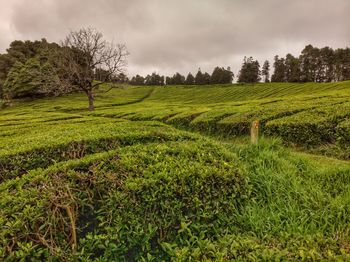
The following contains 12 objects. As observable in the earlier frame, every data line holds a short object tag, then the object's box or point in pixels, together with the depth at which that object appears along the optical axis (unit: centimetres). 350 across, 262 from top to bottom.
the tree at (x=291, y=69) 8194
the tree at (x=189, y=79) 10575
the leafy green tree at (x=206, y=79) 10088
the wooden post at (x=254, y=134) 795
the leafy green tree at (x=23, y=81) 5222
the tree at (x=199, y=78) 10246
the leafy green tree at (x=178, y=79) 11281
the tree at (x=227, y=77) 9700
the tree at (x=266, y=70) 10050
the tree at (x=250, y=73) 9056
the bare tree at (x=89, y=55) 3500
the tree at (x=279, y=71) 8725
